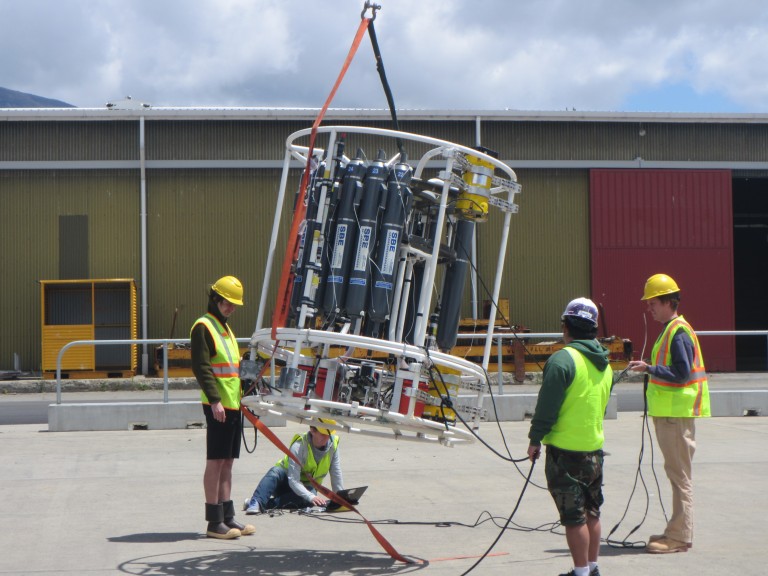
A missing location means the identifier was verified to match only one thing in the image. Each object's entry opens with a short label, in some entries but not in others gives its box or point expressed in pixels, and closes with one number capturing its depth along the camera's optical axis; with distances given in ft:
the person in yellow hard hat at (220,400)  23.67
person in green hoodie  18.94
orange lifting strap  19.84
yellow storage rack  83.20
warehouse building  86.79
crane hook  21.06
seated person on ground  26.76
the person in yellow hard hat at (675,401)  22.44
